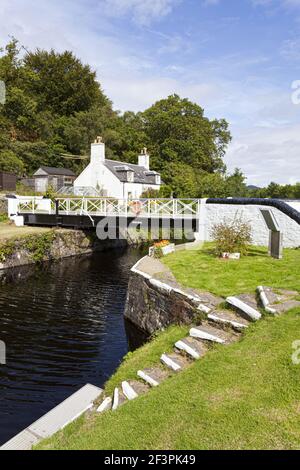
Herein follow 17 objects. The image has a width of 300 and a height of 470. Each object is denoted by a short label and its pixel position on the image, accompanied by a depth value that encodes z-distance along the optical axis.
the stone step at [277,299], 7.15
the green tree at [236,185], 34.62
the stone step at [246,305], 7.26
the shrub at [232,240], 13.19
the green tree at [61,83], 52.78
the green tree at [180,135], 52.31
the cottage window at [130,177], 38.22
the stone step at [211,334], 6.89
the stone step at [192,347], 6.64
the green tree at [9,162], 38.66
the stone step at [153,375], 6.16
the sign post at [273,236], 11.93
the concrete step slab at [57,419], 5.45
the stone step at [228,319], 7.12
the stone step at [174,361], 6.46
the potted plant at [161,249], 14.81
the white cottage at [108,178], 37.47
